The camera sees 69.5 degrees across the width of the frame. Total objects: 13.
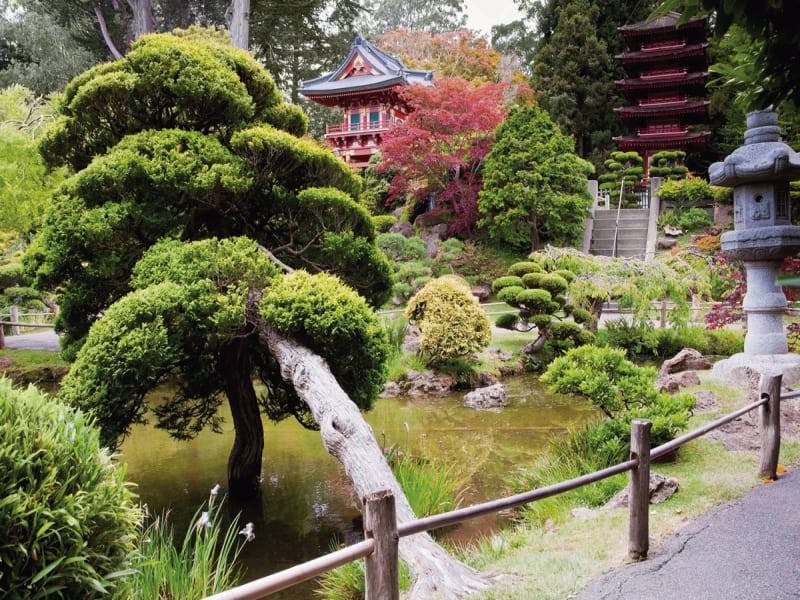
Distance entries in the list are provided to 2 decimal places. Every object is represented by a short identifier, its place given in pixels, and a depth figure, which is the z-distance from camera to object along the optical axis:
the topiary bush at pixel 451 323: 9.38
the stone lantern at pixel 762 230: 6.56
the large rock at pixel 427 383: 9.27
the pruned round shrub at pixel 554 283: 10.39
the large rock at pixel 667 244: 16.41
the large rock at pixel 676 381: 6.89
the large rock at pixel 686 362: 8.52
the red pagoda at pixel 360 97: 21.67
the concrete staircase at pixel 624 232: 16.73
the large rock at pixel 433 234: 17.65
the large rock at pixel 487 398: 8.25
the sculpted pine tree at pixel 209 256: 3.83
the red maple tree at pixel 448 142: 16.66
